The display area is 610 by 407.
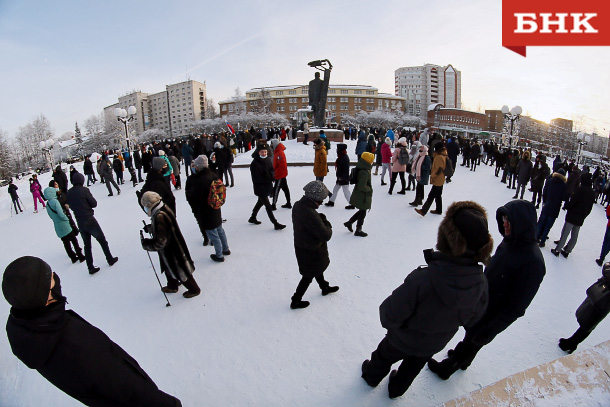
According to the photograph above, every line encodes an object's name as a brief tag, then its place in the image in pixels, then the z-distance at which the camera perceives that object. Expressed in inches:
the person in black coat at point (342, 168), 268.1
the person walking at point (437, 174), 258.1
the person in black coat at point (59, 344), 54.8
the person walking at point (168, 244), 140.0
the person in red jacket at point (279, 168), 269.3
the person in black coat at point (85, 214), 195.5
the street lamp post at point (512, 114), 701.3
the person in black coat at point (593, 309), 105.2
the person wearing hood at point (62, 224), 203.9
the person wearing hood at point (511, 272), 87.5
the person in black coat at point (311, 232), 127.6
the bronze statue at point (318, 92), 733.9
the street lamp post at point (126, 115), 624.7
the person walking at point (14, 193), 486.1
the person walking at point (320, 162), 304.3
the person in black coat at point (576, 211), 205.7
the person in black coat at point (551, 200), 218.4
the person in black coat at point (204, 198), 179.6
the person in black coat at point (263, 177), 240.8
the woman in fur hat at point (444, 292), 70.5
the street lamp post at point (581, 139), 798.1
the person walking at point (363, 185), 215.2
